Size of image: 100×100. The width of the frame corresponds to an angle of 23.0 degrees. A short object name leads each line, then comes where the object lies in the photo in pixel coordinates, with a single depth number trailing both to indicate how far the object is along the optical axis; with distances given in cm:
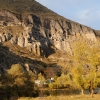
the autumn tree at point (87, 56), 4347
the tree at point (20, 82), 6162
